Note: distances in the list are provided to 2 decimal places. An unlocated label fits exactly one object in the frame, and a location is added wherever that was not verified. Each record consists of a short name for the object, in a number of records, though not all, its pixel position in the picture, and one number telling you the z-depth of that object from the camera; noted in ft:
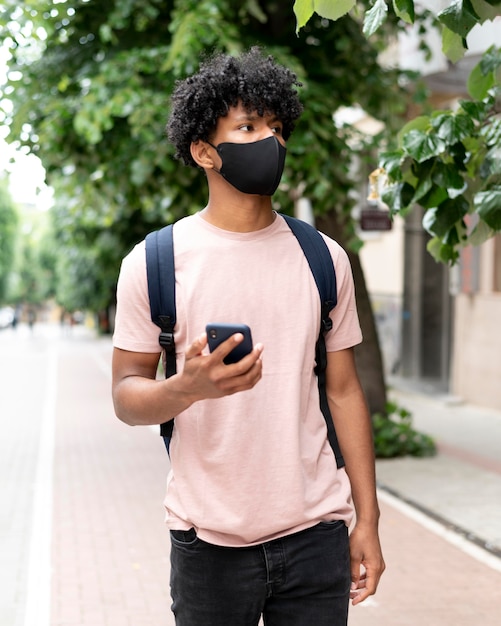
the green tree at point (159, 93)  27.37
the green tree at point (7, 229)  199.66
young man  7.35
